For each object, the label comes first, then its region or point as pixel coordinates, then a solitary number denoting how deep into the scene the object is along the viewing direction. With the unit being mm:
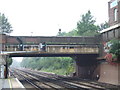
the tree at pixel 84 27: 63188
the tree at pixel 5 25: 87662
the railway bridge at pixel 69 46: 34969
